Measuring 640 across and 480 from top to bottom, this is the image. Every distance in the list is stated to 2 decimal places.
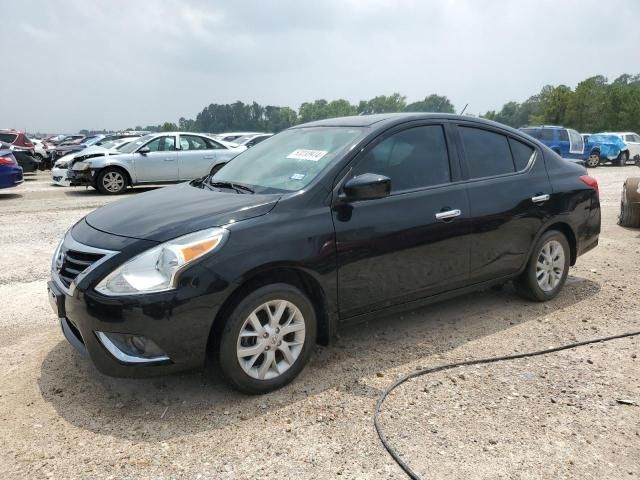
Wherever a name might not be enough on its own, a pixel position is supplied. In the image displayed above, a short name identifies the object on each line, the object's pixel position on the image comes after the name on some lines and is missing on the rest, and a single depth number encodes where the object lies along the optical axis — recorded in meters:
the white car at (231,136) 21.88
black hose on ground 2.56
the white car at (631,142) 24.94
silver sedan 13.41
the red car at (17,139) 18.91
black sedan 2.89
